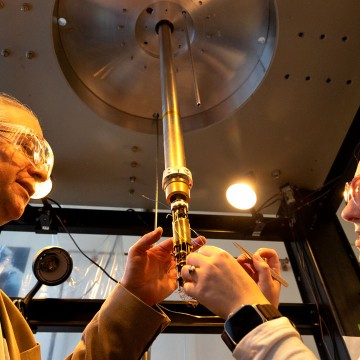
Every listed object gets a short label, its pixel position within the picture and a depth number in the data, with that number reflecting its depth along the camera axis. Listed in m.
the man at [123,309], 0.89
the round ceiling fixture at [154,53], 1.36
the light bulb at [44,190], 1.43
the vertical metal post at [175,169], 0.78
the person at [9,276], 1.62
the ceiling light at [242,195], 1.53
